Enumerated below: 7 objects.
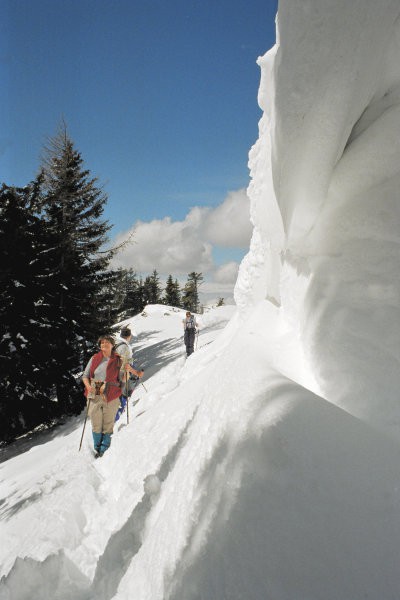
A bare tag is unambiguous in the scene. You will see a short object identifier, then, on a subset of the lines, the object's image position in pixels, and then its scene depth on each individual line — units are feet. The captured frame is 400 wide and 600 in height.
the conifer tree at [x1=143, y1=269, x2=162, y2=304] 207.62
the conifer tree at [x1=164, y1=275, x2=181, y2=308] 210.79
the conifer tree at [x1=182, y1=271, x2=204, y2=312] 209.97
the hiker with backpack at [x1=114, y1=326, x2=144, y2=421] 19.99
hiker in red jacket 16.42
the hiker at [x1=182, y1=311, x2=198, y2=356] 39.14
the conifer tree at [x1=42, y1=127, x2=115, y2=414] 37.45
